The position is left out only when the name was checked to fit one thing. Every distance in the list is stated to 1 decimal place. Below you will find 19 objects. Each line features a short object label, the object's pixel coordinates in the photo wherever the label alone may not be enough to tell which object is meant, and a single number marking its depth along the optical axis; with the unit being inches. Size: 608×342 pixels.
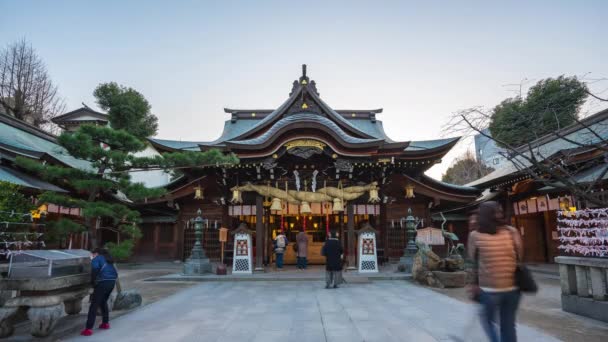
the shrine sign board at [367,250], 536.1
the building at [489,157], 1745.8
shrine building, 557.0
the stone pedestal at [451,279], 422.6
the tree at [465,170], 1686.8
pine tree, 335.9
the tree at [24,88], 940.8
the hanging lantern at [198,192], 639.1
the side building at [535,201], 591.9
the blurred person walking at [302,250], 597.6
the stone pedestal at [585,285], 252.4
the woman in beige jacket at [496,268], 143.8
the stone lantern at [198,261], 513.3
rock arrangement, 424.2
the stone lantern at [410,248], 533.9
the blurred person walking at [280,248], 582.9
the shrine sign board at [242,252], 530.0
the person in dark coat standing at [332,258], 408.8
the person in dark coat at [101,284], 225.8
